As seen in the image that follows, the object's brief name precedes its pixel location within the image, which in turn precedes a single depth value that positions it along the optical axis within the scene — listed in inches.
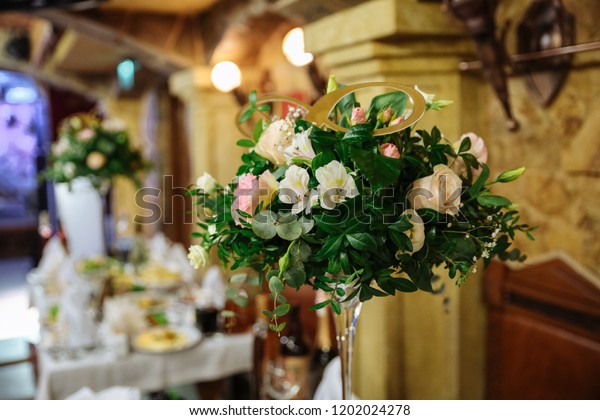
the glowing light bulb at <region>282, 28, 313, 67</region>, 118.0
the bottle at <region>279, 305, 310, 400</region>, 85.4
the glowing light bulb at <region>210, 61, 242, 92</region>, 127.7
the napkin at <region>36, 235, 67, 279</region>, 147.0
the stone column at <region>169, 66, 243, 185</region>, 176.7
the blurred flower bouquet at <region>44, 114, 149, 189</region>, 162.2
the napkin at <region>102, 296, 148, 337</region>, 105.6
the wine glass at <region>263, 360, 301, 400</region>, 80.5
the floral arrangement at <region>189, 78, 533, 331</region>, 43.4
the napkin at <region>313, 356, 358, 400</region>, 76.4
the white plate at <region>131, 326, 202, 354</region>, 105.8
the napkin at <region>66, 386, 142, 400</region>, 73.3
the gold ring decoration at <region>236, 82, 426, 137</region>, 44.6
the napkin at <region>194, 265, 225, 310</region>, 118.1
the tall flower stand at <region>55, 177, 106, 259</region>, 189.5
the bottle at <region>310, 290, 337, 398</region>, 88.4
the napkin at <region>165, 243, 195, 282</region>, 149.7
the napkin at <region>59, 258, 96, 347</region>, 104.7
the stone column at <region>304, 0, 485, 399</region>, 82.0
